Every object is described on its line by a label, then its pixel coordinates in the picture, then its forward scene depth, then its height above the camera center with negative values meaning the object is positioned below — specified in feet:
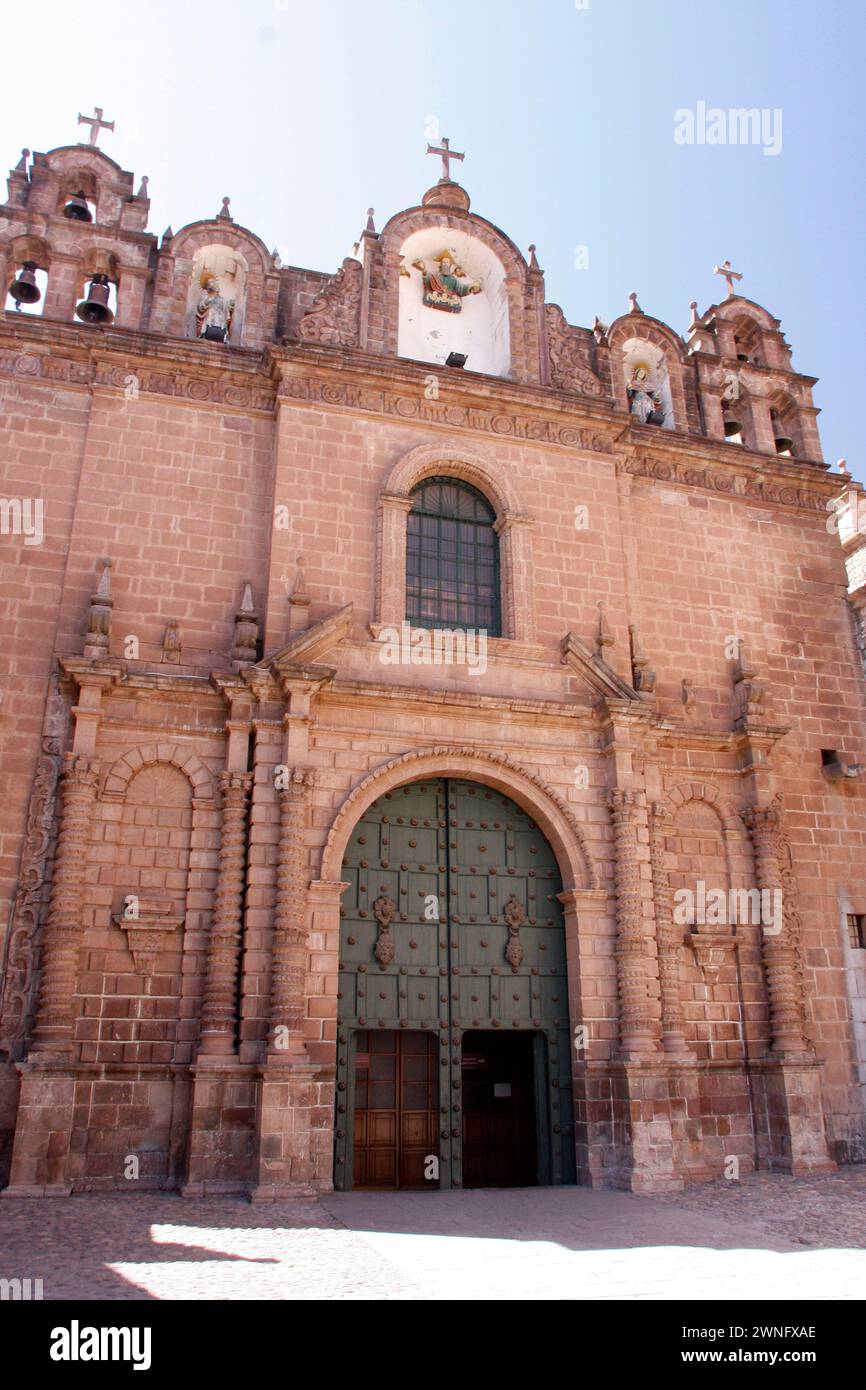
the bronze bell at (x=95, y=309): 45.83 +32.57
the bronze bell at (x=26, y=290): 45.27 +33.02
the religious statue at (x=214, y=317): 46.34 +33.32
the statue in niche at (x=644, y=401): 53.42 +33.80
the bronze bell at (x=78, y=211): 47.67 +38.25
